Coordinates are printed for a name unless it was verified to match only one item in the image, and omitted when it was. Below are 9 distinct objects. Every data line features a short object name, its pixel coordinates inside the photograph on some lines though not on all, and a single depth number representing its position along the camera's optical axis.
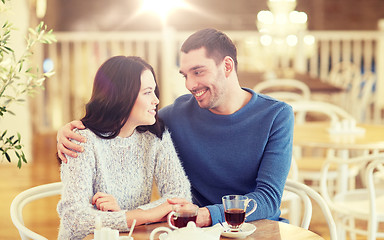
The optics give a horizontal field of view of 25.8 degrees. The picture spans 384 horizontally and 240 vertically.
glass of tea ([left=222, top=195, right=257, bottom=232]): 2.09
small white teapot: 1.92
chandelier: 8.20
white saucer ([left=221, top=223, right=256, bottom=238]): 2.08
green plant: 2.28
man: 2.48
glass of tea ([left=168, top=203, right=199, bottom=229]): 2.06
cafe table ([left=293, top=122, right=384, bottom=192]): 3.56
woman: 2.26
